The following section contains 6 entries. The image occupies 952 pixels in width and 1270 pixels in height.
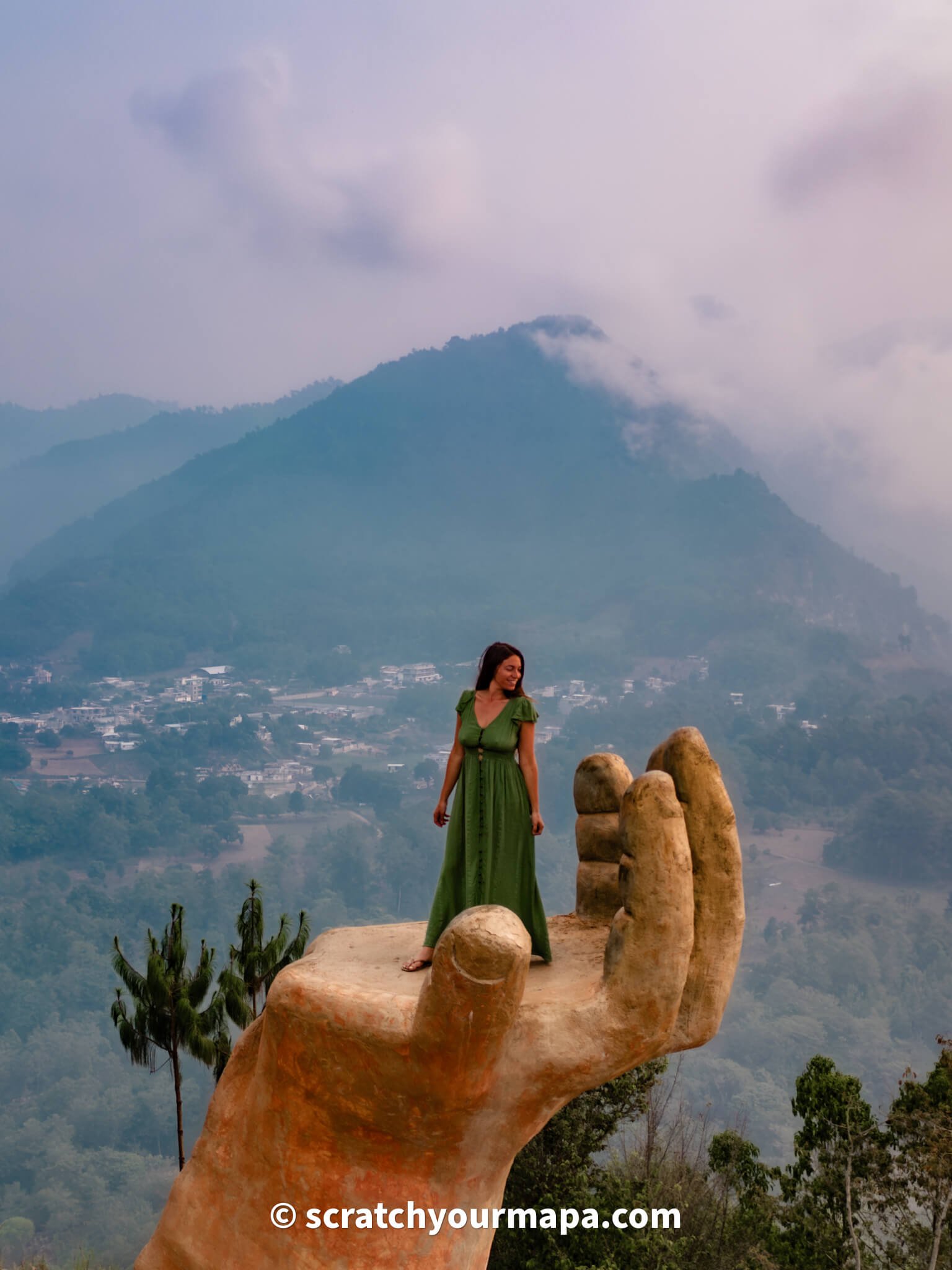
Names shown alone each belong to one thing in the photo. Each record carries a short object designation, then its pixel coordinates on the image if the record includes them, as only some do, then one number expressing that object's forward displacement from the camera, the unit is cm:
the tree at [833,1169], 1521
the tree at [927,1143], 1413
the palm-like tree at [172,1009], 1354
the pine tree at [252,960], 1351
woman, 778
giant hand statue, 681
